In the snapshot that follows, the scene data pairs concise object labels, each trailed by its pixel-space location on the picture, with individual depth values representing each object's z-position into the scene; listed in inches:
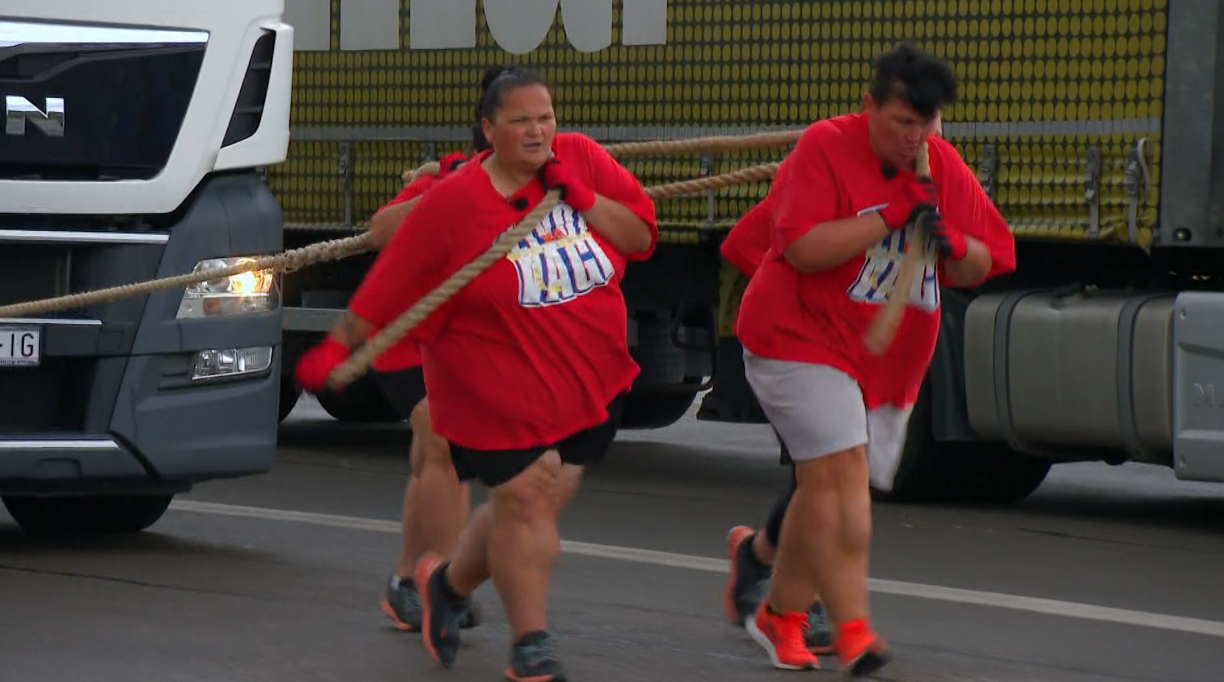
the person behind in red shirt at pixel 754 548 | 530.3
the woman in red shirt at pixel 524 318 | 485.4
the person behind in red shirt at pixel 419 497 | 568.7
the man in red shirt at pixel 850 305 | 485.1
